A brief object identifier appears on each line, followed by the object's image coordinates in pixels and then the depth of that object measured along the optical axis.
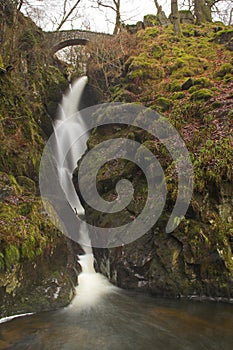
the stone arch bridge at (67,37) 18.19
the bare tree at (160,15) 17.74
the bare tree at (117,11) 16.36
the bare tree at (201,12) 17.41
